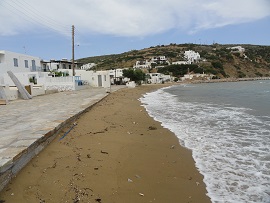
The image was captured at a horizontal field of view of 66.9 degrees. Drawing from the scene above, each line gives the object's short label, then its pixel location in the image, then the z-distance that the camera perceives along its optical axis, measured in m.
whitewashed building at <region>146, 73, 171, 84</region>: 65.37
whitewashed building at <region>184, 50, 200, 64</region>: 102.71
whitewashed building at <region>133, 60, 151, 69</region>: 93.68
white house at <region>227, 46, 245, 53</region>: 109.67
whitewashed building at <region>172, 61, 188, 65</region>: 95.85
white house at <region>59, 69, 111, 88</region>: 34.88
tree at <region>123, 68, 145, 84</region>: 48.02
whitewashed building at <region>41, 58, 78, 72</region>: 36.53
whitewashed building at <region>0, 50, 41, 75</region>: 25.71
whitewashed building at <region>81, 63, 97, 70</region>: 92.27
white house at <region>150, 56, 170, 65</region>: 100.98
